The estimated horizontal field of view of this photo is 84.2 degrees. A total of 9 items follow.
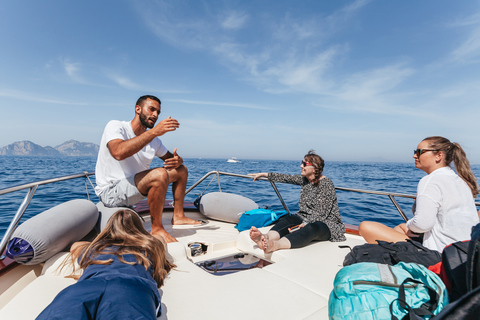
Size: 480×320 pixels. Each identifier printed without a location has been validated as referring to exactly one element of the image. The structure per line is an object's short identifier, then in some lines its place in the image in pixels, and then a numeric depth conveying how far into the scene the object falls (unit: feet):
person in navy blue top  3.18
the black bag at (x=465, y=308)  1.85
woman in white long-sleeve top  5.61
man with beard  7.59
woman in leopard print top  7.39
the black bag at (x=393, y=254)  4.92
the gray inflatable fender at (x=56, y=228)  5.63
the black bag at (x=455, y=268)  3.24
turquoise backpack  3.05
